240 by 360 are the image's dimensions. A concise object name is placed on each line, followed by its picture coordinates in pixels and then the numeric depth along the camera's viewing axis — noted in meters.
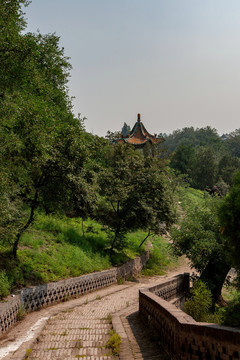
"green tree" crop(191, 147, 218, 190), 59.97
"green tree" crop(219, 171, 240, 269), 6.91
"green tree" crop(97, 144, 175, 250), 18.72
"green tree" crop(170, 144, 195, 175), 64.31
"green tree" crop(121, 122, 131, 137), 135.45
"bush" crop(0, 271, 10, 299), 9.59
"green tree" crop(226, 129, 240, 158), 101.94
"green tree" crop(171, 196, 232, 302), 14.14
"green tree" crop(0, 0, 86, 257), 10.34
